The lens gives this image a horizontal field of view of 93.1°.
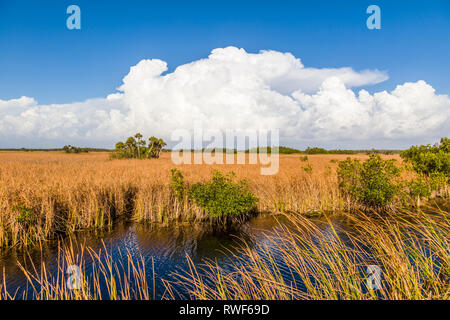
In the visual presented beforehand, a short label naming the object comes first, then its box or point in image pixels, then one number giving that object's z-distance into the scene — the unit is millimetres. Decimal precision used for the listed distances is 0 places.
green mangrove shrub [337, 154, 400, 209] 10992
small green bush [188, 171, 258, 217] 9562
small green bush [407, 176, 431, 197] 11586
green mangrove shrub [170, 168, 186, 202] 10711
